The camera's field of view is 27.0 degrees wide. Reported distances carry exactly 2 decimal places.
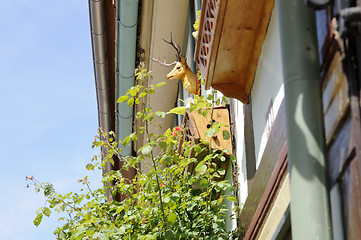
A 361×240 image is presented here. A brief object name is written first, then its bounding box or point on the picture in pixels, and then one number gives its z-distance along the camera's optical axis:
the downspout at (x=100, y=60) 8.60
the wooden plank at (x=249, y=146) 4.96
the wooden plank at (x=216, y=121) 5.62
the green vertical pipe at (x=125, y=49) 7.86
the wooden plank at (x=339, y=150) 2.36
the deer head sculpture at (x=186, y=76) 7.16
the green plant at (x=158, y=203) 5.05
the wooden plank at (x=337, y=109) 2.38
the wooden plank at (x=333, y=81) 2.45
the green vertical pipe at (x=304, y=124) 2.53
